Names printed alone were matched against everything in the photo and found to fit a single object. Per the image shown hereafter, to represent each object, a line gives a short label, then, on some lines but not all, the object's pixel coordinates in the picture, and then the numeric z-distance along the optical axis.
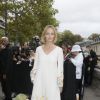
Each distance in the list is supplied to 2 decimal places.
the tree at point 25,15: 11.00
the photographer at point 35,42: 4.68
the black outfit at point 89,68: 5.79
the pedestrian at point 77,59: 3.60
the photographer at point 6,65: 4.25
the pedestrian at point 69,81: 3.39
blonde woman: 2.66
